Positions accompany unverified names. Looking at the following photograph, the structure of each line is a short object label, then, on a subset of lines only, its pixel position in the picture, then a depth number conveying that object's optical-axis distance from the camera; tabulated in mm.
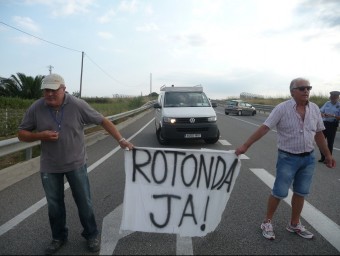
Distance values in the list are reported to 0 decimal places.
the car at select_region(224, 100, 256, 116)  34375
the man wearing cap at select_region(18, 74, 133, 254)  3750
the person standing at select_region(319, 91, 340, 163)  9086
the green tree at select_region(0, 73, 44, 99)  32125
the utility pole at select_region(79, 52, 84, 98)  45825
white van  11664
